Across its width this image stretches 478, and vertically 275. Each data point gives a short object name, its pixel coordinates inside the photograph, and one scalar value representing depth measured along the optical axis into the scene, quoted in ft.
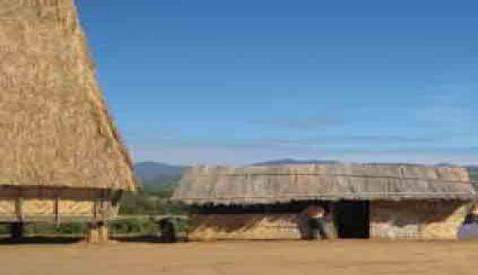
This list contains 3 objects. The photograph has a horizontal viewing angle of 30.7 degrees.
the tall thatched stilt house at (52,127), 67.51
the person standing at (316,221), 74.95
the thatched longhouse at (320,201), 74.38
